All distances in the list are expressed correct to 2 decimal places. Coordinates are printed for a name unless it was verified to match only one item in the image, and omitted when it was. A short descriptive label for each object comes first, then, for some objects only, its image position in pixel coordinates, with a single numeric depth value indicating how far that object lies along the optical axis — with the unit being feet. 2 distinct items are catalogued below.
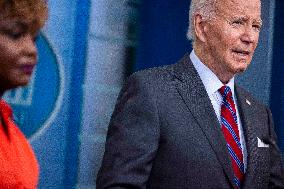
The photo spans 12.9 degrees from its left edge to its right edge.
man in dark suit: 11.60
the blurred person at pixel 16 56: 10.01
